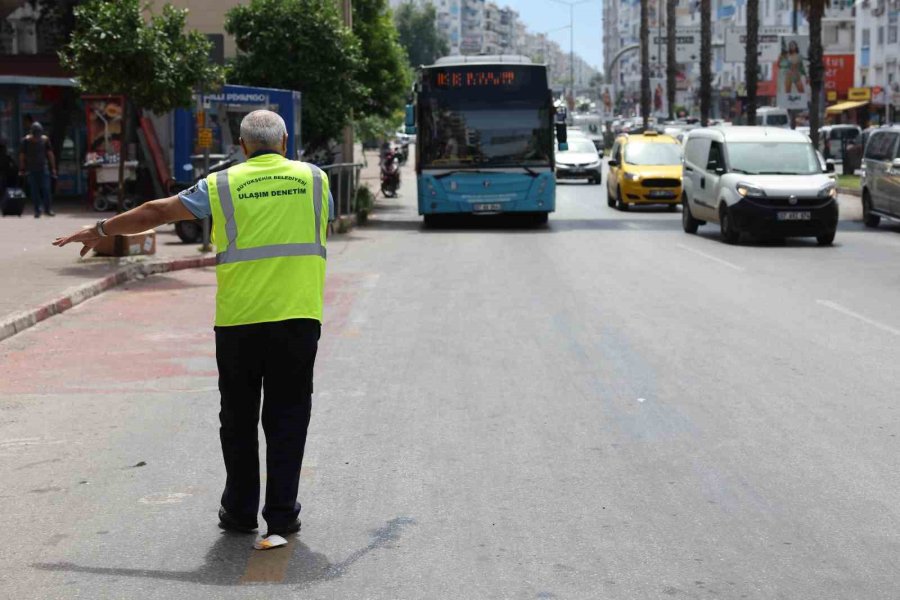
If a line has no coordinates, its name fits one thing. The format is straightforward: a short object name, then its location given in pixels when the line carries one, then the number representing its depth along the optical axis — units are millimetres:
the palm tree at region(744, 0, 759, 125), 43938
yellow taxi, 33219
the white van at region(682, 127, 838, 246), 22203
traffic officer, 5754
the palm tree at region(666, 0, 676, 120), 70250
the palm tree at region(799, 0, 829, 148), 39531
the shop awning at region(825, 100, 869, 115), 77250
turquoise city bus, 26547
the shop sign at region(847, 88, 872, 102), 76375
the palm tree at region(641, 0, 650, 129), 79375
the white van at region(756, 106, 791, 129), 79438
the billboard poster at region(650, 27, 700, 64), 104875
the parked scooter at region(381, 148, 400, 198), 40997
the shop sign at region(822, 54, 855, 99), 87125
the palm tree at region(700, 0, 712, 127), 55300
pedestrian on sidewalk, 26047
